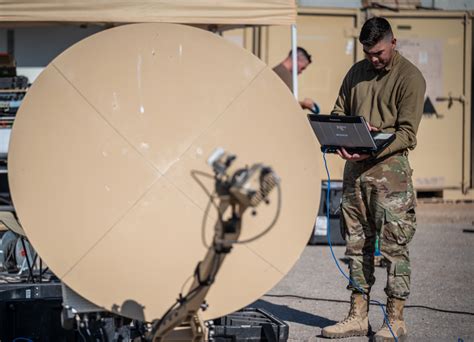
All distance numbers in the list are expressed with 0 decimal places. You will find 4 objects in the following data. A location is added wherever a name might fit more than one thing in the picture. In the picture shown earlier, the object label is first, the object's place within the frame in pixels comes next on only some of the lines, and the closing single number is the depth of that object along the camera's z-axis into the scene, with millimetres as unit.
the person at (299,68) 14036
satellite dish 6489
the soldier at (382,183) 8428
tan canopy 12395
